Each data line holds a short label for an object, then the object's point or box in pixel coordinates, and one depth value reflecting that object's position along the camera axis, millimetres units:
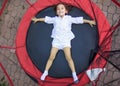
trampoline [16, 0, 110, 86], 2680
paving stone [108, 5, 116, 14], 2983
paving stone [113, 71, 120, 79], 2823
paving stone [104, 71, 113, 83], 2832
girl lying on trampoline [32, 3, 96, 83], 2692
